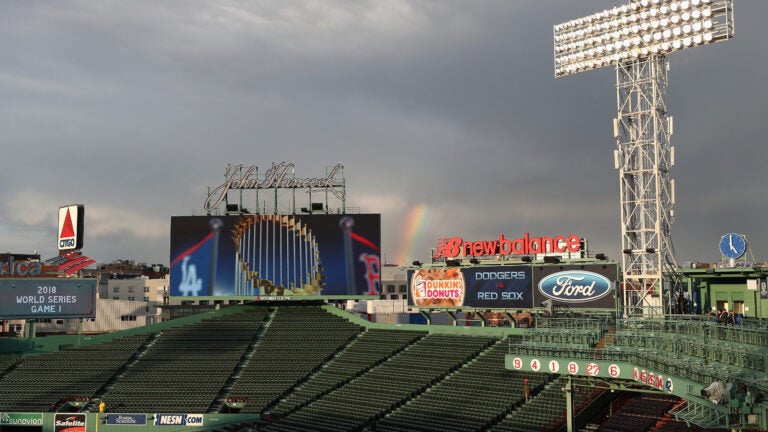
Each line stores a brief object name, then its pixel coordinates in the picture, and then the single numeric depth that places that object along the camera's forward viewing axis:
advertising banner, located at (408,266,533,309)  51.31
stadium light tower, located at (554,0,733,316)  43.84
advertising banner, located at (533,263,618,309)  46.88
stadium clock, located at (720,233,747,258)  40.16
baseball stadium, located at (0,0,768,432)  34.94
